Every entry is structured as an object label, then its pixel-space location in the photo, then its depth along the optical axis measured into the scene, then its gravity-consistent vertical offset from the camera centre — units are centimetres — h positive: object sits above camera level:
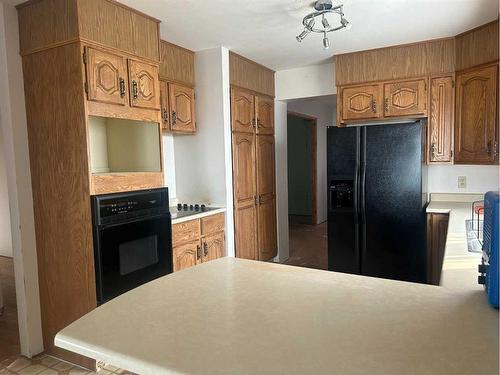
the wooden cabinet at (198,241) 283 -65
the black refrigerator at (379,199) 313 -36
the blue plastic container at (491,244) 89 -23
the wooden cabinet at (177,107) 305 +49
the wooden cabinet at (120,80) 213 +54
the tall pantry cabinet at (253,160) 355 +1
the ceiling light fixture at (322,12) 228 +92
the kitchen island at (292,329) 72 -40
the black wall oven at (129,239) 217 -48
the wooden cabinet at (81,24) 208 +85
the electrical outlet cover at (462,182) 350 -26
